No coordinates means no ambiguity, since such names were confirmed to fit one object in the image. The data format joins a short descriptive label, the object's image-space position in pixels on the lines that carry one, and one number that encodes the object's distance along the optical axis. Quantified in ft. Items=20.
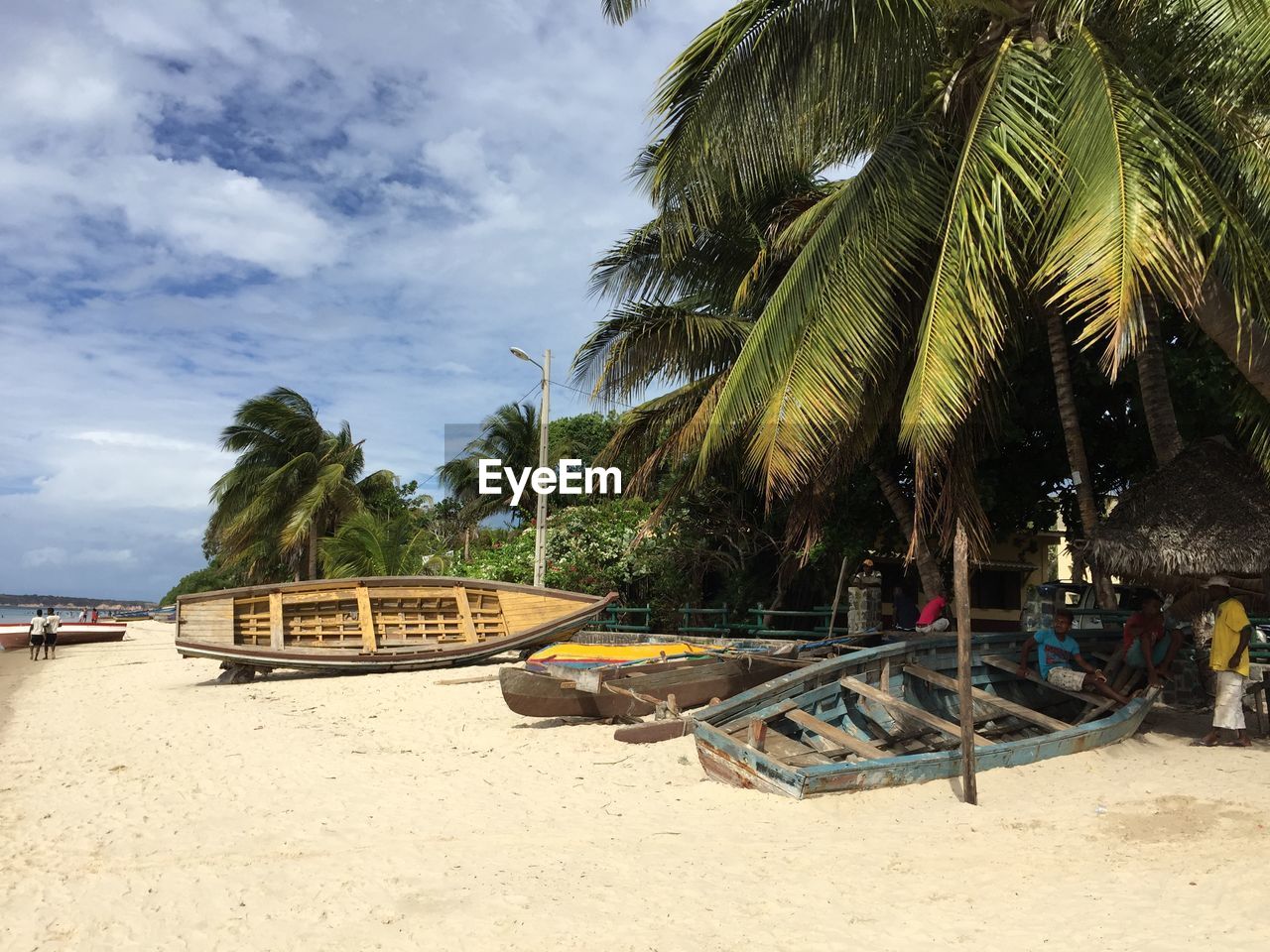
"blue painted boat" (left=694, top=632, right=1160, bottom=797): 20.47
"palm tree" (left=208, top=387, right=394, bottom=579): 92.02
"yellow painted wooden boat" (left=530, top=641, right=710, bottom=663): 35.01
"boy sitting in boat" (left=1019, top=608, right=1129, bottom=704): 26.04
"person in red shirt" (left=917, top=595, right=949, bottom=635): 35.32
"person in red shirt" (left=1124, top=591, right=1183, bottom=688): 26.73
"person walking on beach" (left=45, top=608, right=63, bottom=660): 82.58
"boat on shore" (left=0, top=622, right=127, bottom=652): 101.99
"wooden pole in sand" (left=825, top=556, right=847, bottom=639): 45.28
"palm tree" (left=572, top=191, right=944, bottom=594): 43.09
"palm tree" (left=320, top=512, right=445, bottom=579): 69.77
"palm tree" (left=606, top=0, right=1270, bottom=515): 19.56
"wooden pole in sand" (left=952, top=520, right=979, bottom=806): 19.70
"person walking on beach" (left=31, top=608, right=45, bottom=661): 83.71
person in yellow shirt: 24.20
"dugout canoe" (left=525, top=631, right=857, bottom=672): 34.06
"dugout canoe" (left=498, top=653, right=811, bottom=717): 30.42
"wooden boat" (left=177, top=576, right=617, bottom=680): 47.11
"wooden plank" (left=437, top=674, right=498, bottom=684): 43.65
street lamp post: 57.88
